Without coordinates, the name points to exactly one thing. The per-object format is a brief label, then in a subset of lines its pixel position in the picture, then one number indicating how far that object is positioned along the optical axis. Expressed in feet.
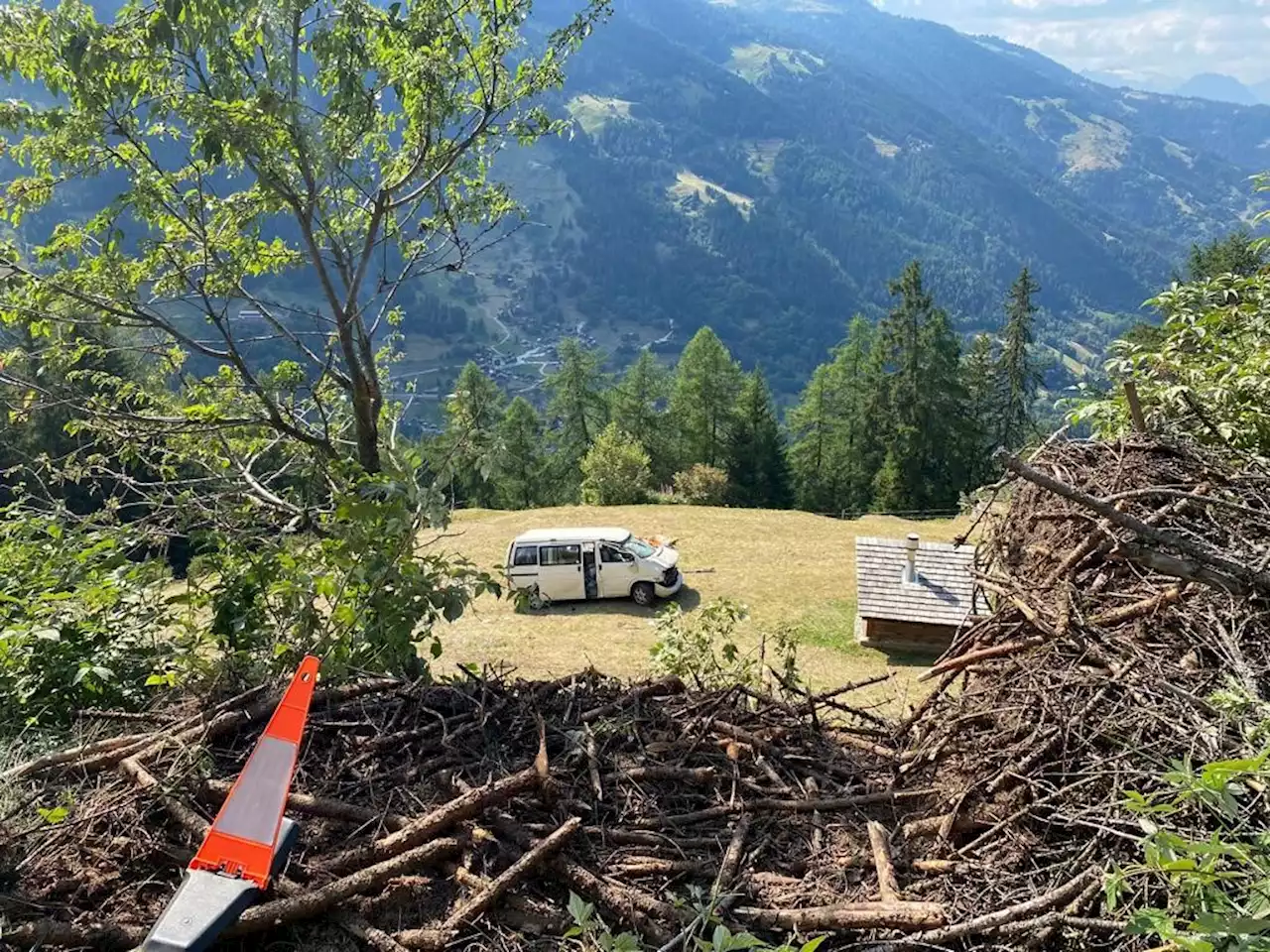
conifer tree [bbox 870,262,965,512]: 146.82
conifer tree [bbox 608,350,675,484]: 159.02
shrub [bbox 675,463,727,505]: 121.80
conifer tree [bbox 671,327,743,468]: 158.61
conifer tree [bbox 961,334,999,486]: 149.89
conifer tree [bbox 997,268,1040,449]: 146.51
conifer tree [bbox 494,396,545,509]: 157.16
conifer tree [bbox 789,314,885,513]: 155.22
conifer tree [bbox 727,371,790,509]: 161.89
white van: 59.88
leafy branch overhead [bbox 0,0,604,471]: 19.66
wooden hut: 51.08
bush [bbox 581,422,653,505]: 115.44
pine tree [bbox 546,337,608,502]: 159.22
